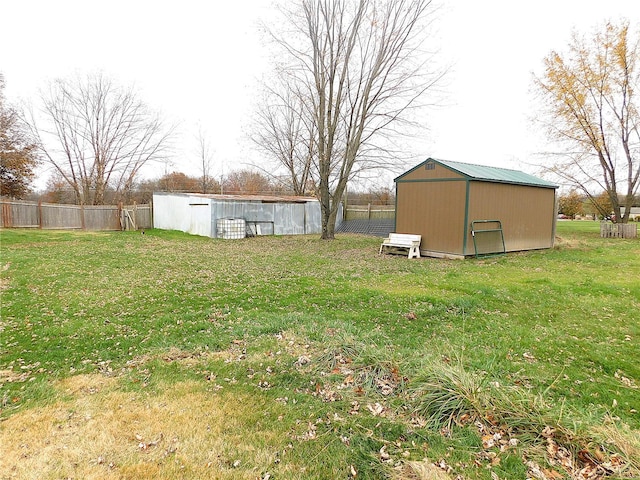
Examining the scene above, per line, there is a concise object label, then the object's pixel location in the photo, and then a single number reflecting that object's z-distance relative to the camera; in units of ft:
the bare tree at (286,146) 71.88
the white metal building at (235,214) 54.29
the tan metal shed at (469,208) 33.47
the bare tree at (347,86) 43.42
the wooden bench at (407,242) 35.32
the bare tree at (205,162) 95.35
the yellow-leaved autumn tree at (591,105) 53.78
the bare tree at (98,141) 77.56
